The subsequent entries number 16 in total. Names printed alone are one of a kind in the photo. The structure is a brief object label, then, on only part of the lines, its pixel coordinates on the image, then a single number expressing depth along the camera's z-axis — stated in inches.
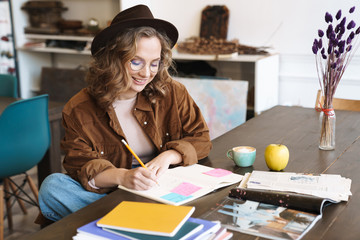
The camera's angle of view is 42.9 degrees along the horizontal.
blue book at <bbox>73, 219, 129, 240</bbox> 44.1
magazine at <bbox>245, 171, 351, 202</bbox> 55.2
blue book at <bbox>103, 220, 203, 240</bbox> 42.9
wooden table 48.2
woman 64.6
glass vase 75.5
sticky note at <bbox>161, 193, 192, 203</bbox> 54.7
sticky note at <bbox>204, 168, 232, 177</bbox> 63.7
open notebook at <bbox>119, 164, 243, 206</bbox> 55.8
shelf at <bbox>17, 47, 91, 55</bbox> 185.9
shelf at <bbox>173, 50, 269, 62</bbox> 147.0
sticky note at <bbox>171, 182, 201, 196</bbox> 57.2
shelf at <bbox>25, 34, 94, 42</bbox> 185.6
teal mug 67.0
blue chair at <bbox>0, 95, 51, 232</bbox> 104.7
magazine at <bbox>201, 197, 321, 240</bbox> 46.1
